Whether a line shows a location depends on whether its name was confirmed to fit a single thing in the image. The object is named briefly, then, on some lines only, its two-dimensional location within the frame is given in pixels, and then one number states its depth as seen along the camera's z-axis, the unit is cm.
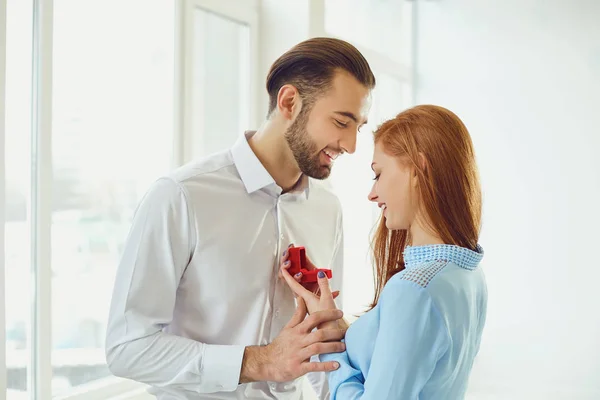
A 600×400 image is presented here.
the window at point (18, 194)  195
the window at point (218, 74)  278
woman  124
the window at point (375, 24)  423
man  153
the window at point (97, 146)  217
